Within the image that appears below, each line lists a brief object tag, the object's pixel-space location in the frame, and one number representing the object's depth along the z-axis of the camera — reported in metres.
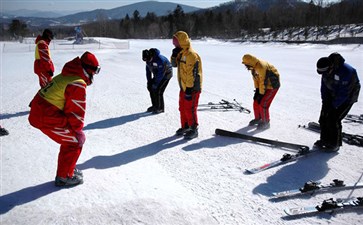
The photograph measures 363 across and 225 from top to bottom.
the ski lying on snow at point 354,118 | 6.86
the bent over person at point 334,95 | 4.74
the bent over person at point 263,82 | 6.12
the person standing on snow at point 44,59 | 7.61
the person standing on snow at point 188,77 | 5.62
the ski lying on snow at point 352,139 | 5.52
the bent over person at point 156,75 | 7.42
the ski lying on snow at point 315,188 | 3.83
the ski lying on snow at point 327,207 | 3.45
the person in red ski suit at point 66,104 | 3.53
